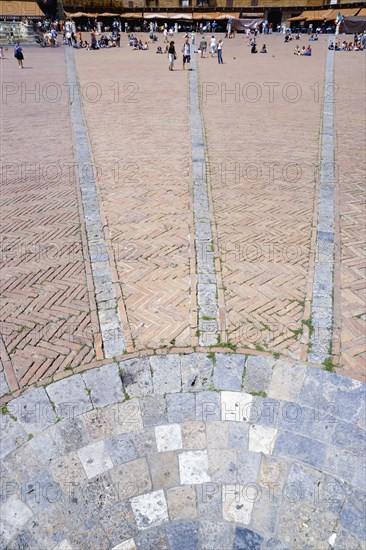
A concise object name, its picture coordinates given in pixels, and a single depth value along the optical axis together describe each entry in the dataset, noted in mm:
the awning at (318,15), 41638
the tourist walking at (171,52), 20850
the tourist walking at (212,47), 26038
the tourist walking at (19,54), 20969
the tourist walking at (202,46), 26781
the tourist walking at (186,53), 21047
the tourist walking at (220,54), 23517
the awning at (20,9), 36344
